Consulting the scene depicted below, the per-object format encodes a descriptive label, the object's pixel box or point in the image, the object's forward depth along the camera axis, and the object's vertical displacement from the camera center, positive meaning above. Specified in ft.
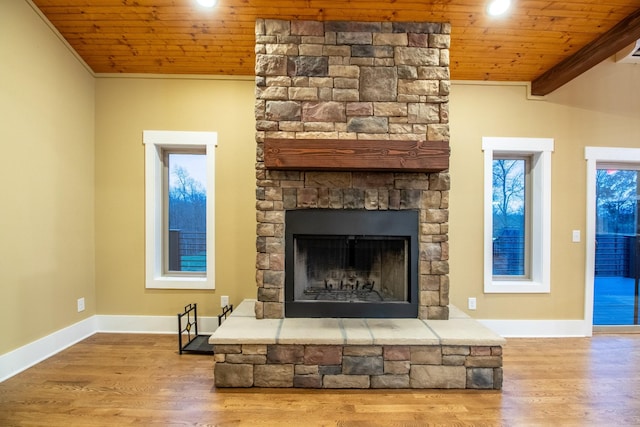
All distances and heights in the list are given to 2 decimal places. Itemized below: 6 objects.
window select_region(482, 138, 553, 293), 10.42 -0.18
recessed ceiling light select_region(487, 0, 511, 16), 7.60 +4.94
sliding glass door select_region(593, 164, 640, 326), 10.94 -1.26
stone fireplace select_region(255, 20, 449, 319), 8.11 +2.34
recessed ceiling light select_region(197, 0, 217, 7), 7.68 +5.03
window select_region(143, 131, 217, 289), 10.37 -0.01
